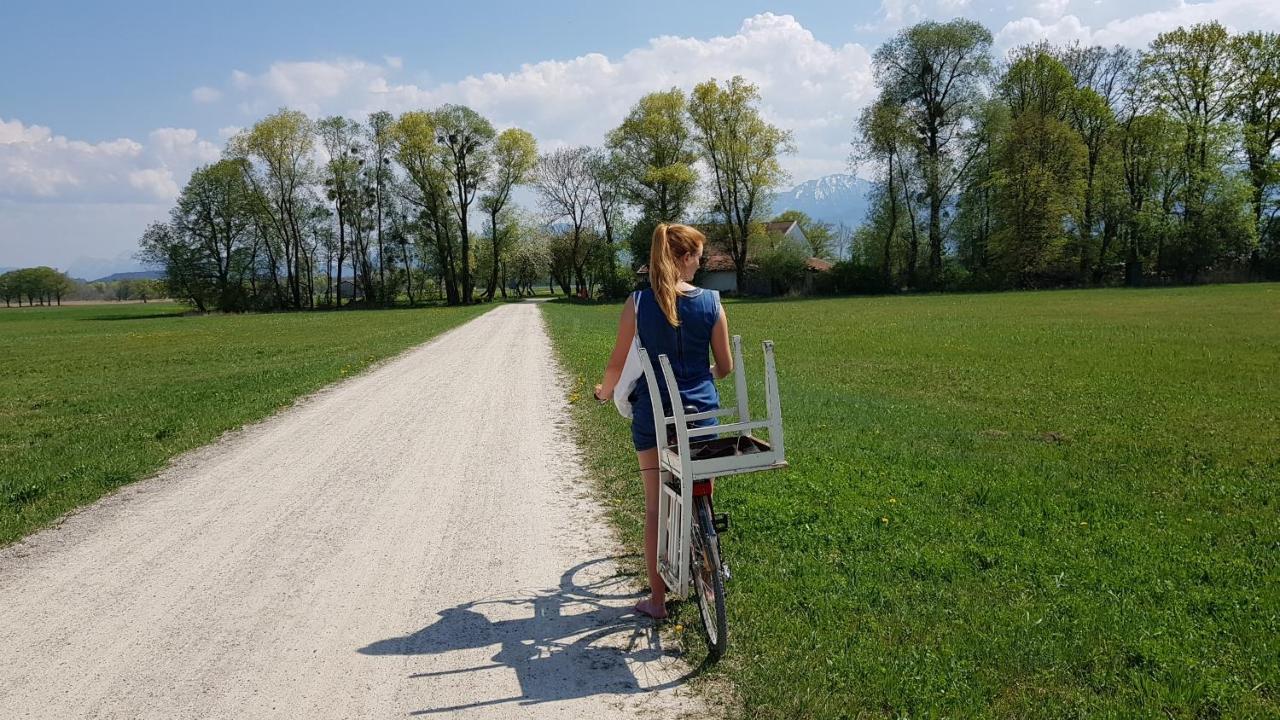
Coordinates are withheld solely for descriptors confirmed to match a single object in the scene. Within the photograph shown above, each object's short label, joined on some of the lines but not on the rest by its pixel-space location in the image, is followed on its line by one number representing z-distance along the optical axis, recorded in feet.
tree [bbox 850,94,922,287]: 188.65
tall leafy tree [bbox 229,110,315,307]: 213.05
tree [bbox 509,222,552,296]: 252.83
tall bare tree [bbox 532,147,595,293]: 255.70
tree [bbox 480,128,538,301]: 224.53
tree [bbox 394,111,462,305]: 212.43
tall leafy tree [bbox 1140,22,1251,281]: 167.02
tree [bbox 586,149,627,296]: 221.05
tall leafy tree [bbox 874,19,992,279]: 183.11
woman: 12.42
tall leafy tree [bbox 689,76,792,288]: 198.39
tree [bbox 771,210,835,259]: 348.79
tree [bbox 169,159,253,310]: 232.12
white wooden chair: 11.91
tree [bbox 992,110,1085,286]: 171.01
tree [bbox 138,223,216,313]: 231.09
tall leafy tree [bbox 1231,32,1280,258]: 165.37
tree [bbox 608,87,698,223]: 204.33
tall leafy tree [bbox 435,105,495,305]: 217.15
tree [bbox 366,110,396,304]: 223.30
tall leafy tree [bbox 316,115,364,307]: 225.35
